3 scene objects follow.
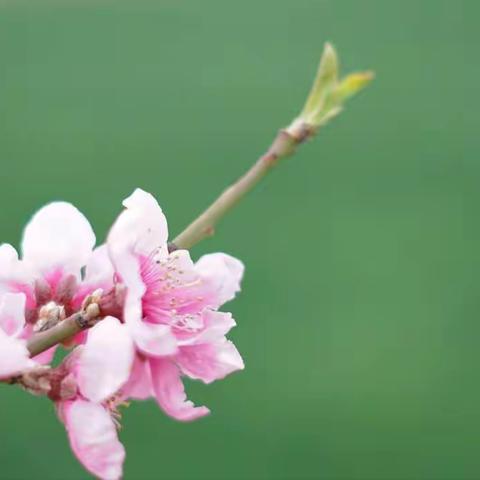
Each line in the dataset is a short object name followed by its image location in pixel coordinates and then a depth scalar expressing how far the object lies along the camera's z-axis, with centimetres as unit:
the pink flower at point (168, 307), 57
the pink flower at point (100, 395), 56
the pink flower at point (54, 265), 59
